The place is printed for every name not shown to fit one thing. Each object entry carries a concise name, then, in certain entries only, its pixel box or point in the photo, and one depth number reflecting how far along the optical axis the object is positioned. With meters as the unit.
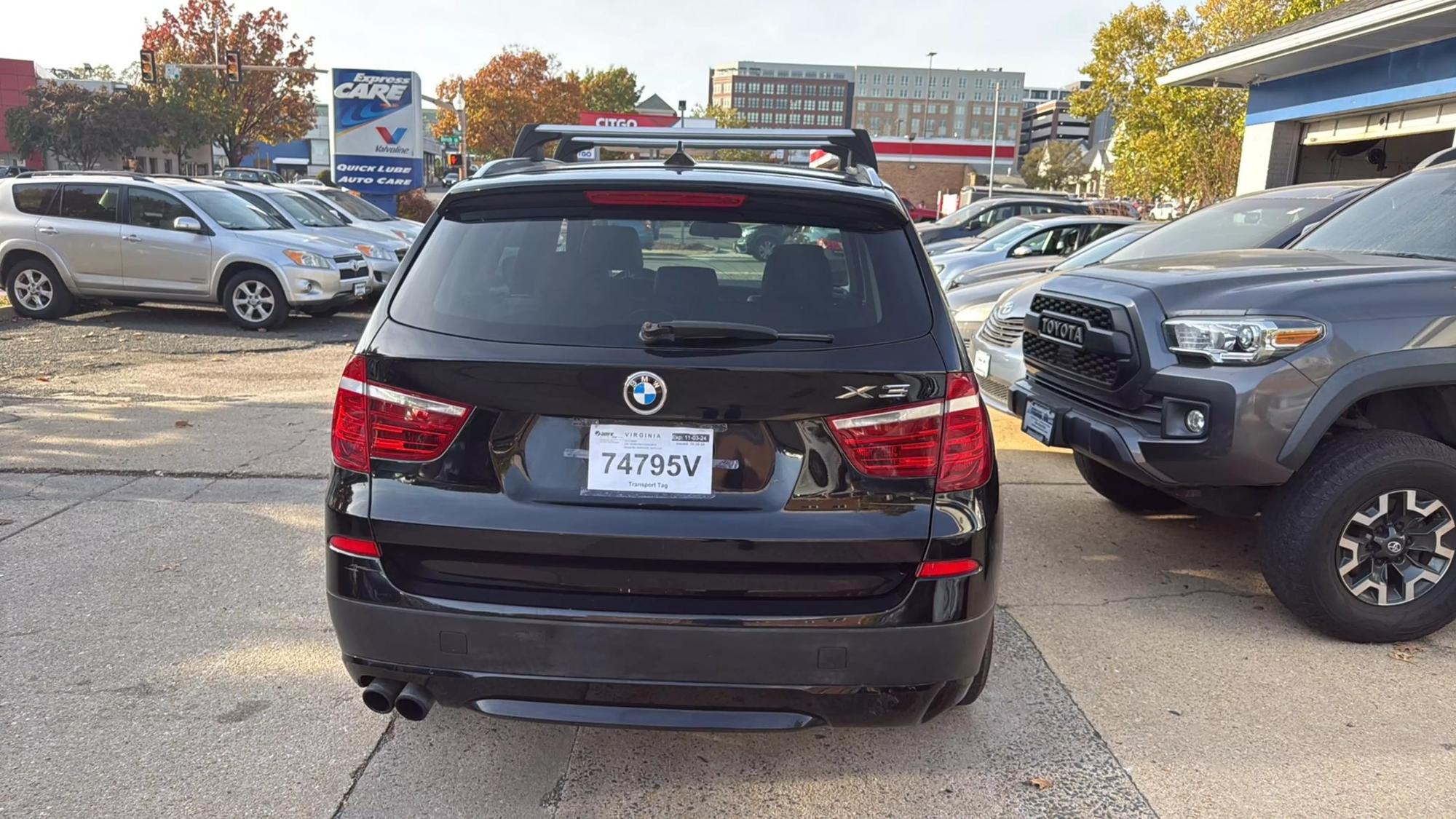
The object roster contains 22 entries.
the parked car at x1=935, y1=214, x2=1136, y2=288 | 13.12
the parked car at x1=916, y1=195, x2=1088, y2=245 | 20.56
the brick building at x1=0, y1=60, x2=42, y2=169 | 54.28
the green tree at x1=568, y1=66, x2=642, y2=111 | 71.31
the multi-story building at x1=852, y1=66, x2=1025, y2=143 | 157.88
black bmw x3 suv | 2.35
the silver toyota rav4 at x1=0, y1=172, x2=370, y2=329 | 11.67
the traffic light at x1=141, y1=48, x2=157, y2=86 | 32.59
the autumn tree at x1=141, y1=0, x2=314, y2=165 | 46.12
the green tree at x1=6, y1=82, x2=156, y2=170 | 49.50
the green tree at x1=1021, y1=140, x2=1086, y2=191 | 87.44
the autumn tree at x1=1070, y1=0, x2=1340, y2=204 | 26.00
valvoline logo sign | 24.61
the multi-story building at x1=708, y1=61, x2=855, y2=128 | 170.75
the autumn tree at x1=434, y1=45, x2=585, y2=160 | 58.81
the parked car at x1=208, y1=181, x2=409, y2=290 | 13.55
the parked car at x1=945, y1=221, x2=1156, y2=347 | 7.72
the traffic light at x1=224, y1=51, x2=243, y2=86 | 33.47
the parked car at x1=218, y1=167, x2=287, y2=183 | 33.56
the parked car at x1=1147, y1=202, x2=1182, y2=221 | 37.66
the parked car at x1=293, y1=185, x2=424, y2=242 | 16.39
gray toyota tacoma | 3.63
